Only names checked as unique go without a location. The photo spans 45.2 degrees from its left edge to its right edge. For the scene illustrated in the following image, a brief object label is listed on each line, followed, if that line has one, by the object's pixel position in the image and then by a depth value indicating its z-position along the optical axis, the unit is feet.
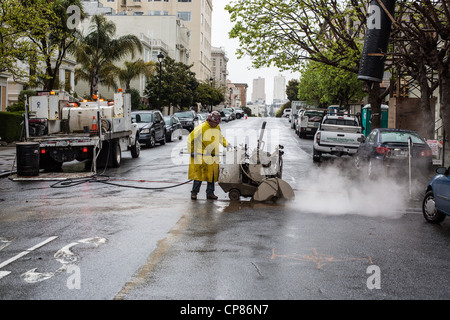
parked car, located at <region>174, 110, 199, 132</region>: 140.05
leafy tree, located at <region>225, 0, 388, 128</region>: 74.95
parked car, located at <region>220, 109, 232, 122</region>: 214.73
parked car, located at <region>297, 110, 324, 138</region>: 124.57
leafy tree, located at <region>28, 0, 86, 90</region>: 91.82
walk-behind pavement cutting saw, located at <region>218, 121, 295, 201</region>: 36.70
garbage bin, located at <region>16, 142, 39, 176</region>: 50.42
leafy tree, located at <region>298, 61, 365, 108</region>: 149.59
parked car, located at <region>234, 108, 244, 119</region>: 268.62
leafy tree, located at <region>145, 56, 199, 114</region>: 181.37
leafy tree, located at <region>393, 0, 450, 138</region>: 47.08
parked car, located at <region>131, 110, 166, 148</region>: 87.40
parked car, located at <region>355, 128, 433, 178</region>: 50.39
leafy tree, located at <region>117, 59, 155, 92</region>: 158.30
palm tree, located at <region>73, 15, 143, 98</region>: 136.98
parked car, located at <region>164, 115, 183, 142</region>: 106.11
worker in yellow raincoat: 37.11
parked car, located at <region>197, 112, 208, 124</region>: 157.83
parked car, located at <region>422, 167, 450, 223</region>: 29.60
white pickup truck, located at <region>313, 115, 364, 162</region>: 71.41
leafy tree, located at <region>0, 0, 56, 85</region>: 71.41
